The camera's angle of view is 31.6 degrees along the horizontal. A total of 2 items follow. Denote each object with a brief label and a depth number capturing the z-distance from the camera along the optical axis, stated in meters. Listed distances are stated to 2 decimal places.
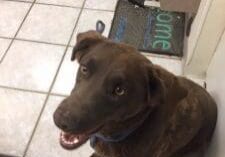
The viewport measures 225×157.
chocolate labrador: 1.02
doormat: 2.05
